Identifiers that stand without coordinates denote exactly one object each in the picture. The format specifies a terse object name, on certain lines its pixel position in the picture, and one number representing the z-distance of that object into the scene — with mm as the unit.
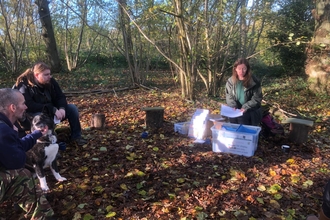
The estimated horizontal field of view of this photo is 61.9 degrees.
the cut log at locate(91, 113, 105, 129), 5179
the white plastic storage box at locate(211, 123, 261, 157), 4082
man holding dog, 2176
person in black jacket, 3967
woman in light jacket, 4688
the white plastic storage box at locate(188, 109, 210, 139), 4707
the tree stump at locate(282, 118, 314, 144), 4672
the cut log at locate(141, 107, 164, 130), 5195
